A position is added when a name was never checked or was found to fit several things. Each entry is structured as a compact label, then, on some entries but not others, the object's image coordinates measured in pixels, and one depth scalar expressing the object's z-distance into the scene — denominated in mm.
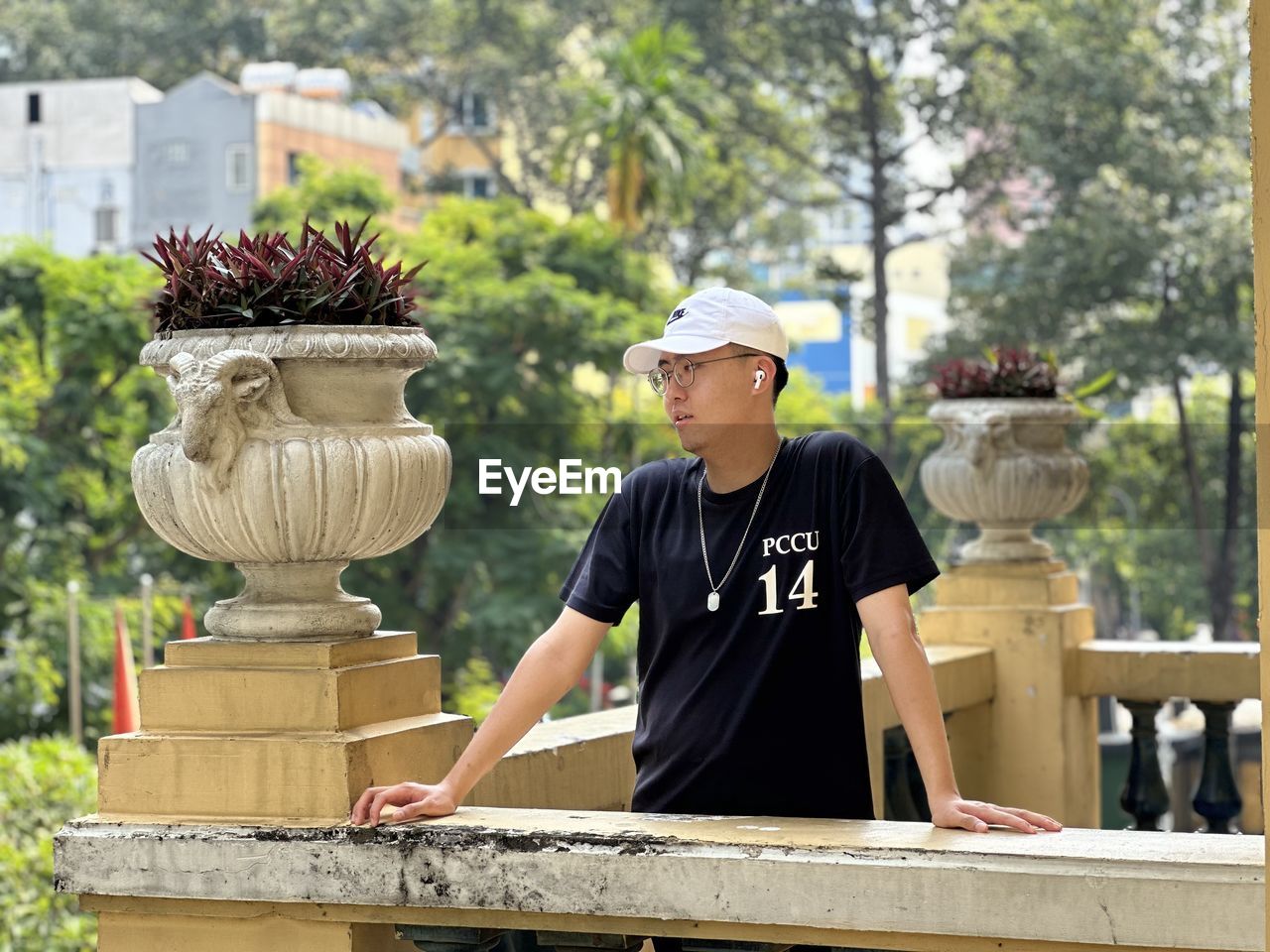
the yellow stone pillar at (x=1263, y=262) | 2389
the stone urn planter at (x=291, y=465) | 3010
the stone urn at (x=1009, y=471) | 6434
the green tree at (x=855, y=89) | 42156
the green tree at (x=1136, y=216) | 37062
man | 3064
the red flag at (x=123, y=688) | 15144
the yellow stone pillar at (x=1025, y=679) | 6219
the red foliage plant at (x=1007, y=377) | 6551
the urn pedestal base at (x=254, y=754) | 3010
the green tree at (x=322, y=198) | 34125
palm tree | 38156
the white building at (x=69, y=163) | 42656
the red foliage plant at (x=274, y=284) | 3148
